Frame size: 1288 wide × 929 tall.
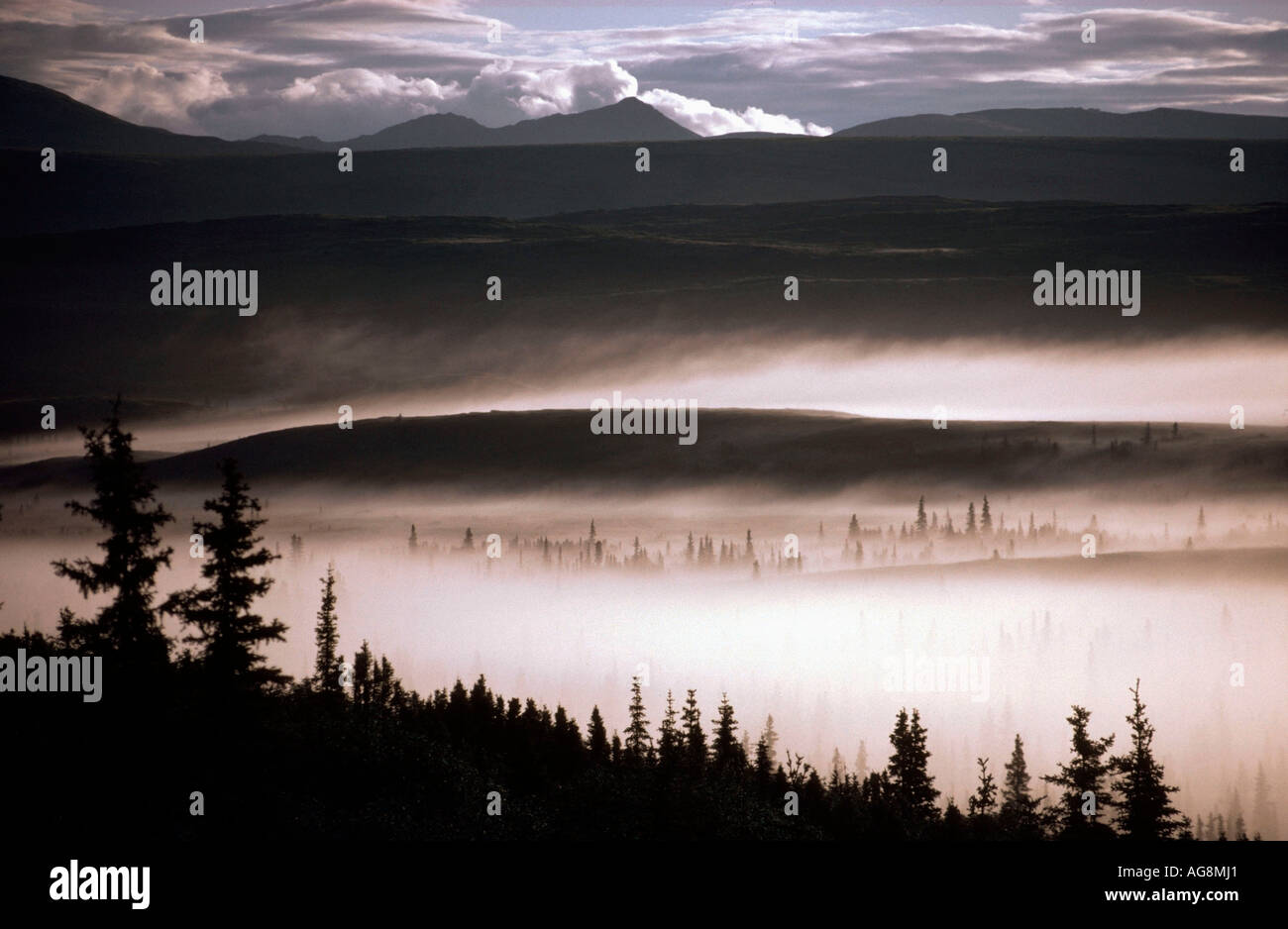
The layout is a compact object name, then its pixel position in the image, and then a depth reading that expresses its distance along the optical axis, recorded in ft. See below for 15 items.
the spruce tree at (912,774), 261.03
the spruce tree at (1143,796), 196.95
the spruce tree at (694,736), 257.96
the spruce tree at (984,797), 252.62
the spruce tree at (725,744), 288.30
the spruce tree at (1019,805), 236.22
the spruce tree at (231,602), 165.07
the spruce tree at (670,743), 239.09
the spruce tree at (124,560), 161.38
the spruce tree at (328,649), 261.24
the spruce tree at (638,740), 266.38
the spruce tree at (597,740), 289.74
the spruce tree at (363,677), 276.82
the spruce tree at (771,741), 333.83
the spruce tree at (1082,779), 209.19
